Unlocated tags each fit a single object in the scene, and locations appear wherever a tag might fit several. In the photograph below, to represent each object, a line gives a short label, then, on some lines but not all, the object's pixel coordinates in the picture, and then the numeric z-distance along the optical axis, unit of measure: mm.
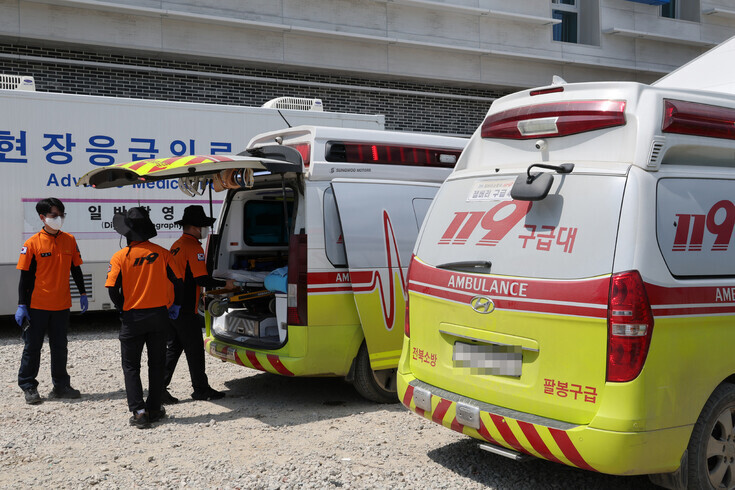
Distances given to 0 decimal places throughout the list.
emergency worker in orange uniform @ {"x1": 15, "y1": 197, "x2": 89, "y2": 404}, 6551
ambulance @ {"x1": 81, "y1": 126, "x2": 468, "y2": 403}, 5891
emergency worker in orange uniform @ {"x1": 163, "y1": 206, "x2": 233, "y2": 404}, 6348
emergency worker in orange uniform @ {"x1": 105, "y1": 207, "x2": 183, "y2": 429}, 5766
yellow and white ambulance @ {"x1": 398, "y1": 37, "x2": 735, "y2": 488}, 3588
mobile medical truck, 9422
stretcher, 6688
